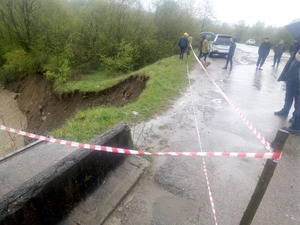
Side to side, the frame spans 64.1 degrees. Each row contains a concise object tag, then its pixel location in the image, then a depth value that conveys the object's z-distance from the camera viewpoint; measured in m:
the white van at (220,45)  19.52
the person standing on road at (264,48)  14.55
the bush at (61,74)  14.52
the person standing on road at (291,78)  6.45
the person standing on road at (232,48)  14.01
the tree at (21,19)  16.77
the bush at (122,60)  15.61
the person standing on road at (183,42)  14.90
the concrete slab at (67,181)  2.47
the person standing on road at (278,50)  15.78
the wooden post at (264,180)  2.48
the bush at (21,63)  16.95
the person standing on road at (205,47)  14.49
